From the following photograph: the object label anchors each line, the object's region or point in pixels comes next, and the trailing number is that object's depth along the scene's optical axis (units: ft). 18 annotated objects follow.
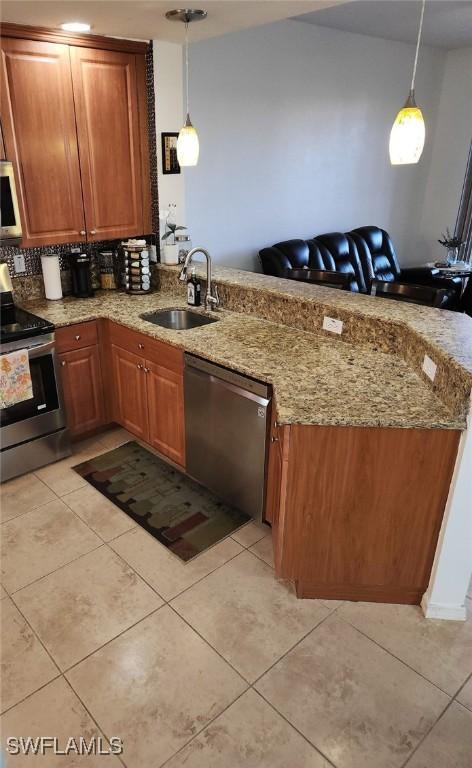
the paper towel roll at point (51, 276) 10.40
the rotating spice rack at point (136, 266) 11.10
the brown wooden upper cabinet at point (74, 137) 9.06
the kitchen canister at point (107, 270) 11.53
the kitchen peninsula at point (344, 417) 6.19
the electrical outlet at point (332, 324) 8.62
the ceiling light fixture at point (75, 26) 8.63
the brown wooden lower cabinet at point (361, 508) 6.20
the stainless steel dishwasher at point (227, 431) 7.64
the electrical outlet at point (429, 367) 6.65
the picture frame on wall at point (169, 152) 11.07
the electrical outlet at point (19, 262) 10.34
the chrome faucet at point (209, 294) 9.51
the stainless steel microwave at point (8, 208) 8.93
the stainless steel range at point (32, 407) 9.02
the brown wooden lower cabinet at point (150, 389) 9.08
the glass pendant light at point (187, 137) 7.97
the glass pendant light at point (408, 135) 5.91
